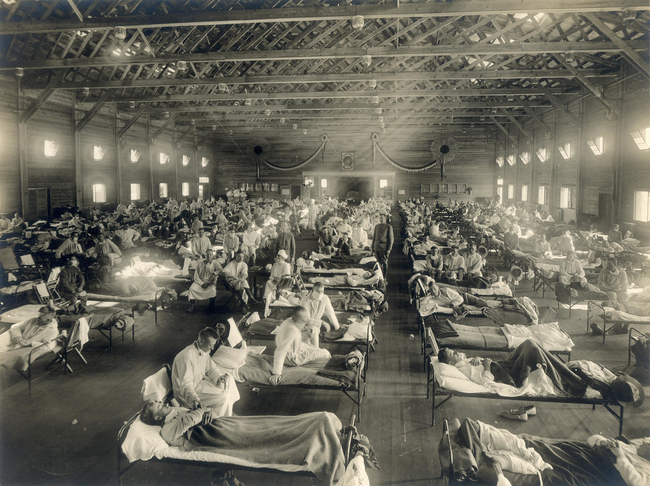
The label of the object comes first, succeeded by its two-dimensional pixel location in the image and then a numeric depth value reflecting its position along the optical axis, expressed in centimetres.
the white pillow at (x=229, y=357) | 505
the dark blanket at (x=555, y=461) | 332
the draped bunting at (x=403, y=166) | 3094
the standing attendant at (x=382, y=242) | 1183
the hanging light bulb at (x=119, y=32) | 1023
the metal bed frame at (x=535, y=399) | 444
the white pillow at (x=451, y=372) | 484
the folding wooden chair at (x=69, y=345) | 589
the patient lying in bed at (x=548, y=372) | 448
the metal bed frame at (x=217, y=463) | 342
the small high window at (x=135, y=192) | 2452
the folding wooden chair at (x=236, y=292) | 873
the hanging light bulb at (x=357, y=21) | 955
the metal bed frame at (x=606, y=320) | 679
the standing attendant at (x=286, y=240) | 1069
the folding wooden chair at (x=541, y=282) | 972
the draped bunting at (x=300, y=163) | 3250
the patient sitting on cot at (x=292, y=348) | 482
